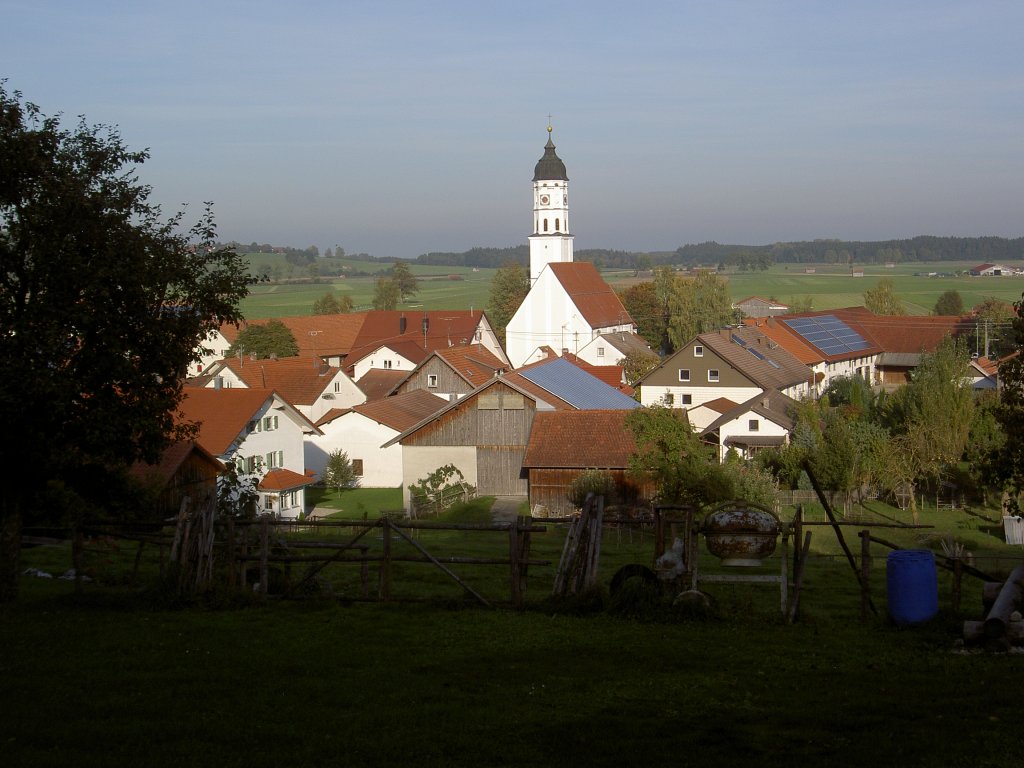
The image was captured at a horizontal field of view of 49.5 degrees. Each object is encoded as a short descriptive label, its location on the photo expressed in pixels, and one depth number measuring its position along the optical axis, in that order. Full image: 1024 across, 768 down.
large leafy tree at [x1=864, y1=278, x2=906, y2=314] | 109.00
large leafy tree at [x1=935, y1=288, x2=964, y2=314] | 120.50
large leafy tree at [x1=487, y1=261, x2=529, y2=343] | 119.25
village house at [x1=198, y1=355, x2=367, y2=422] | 58.34
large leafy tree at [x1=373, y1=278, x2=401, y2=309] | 149.88
